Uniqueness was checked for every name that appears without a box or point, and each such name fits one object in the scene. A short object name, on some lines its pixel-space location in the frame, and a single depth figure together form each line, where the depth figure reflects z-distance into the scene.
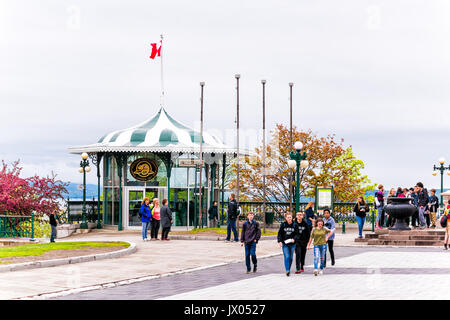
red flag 40.62
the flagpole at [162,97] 39.22
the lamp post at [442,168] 45.99
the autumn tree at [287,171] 51.94
